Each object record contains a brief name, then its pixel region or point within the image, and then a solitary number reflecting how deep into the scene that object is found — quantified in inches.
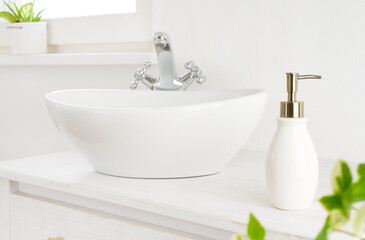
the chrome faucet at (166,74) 63.4
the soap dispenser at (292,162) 45.5
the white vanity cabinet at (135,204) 46.1
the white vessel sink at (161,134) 50.7
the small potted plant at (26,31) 88.4
